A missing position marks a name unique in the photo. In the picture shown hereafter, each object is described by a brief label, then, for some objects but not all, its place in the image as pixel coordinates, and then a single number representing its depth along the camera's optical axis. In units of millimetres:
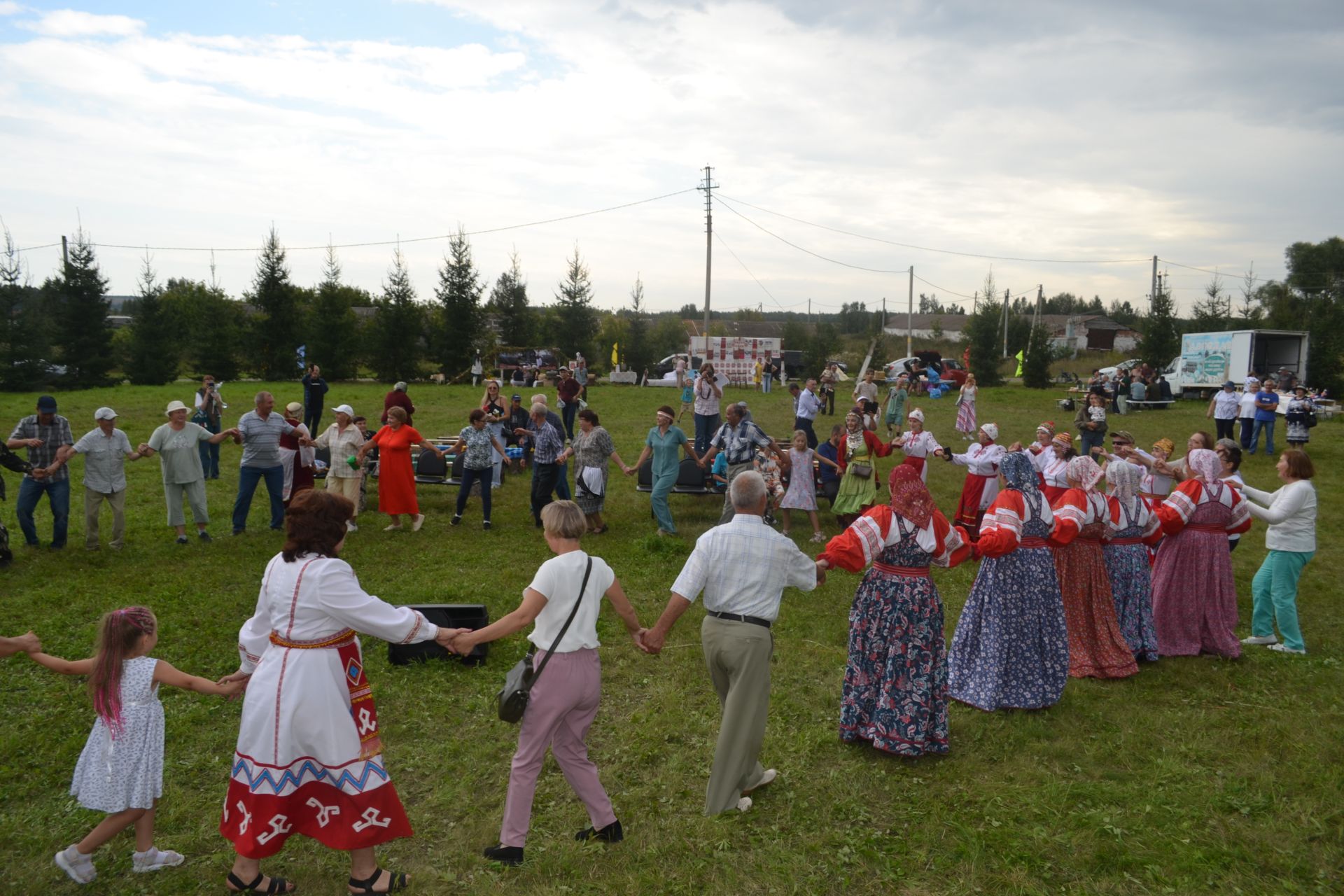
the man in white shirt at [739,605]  4676
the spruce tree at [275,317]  36812
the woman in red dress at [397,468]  11172
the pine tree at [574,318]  42094
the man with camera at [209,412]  15242
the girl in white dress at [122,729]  4039
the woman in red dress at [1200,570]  7387
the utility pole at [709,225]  36781
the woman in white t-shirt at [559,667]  4188
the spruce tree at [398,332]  37375
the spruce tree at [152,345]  34031
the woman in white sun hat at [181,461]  10391
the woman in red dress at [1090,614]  7039
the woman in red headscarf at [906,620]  5465
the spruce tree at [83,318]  33219
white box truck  28828
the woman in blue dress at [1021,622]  6332
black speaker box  7113
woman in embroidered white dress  3719
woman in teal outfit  11531
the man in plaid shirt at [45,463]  9852
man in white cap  9945
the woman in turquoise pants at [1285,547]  7289
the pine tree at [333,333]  36781
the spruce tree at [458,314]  38844
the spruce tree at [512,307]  43156
